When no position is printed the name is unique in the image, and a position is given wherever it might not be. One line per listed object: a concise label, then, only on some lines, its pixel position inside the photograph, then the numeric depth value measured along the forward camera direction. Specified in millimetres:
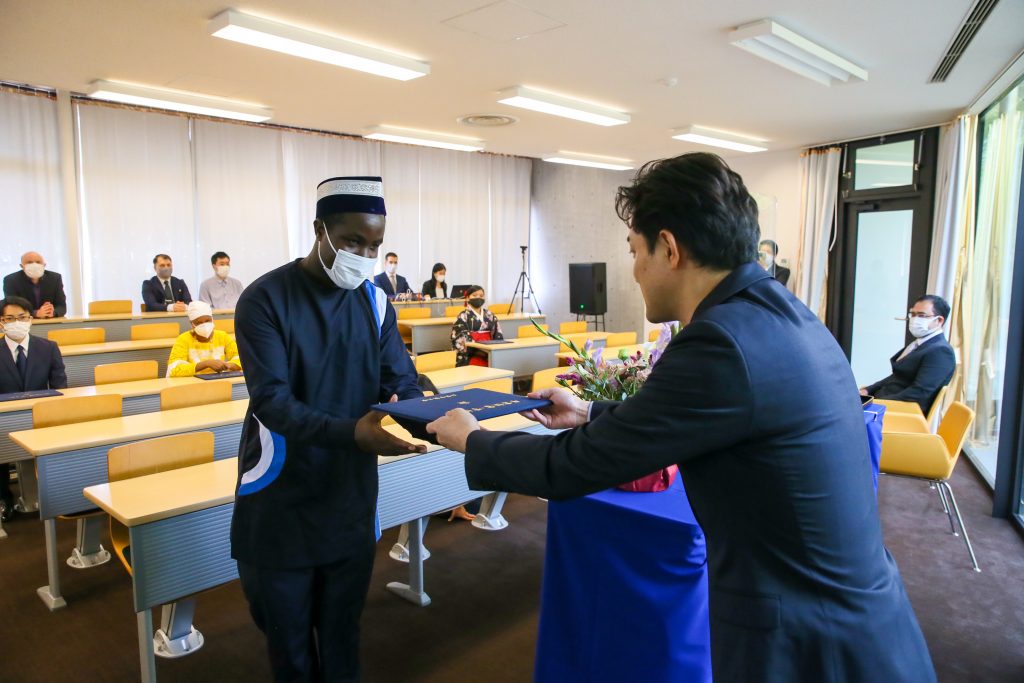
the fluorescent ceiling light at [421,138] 8336
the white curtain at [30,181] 7855
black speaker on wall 11391
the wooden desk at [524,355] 6922
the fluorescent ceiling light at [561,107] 6264
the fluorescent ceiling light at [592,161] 10102
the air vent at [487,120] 7488
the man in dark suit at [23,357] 4586
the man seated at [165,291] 8281
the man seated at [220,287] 8750
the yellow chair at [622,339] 7680
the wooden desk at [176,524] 2346
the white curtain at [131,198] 8547
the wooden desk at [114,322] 6605
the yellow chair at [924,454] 3660
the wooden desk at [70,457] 3160
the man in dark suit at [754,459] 1017
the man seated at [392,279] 10711
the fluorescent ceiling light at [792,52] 4453
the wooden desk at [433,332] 8242
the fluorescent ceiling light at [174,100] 6160
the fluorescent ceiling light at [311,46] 4398
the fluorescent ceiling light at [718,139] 8148
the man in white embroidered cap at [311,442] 1717
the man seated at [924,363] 4520
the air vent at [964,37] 4109
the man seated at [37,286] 7199
